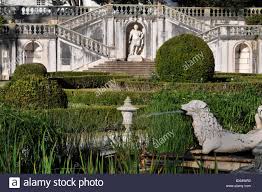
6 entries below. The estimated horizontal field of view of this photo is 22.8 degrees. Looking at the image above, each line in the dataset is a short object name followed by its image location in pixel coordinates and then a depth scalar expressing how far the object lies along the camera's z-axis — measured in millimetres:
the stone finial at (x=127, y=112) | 13664
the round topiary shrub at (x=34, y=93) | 15914
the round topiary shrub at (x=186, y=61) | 23734
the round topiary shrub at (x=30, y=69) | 26516
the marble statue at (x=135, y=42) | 37438
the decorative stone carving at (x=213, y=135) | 10555
